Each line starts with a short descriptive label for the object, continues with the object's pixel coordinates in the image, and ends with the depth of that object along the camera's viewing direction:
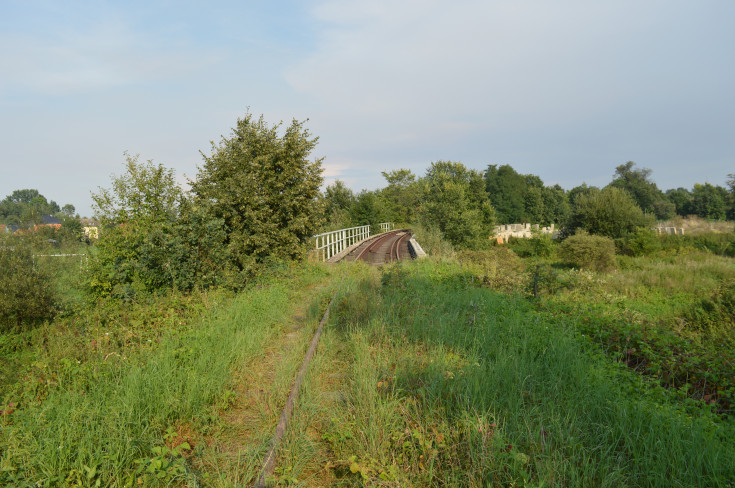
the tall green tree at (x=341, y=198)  42.06
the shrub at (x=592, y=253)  26.53
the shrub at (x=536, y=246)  40.84
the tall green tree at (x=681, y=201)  79.62
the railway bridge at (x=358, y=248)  18.37
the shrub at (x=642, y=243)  30.72
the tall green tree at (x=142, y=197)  11.33
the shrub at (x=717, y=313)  9.77
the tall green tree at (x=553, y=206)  90.50
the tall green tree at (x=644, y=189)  75.50
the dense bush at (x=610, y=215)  32.94
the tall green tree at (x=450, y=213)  34.50
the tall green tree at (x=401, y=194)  83.69
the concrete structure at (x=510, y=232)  56.12
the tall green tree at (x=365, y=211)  44.47
